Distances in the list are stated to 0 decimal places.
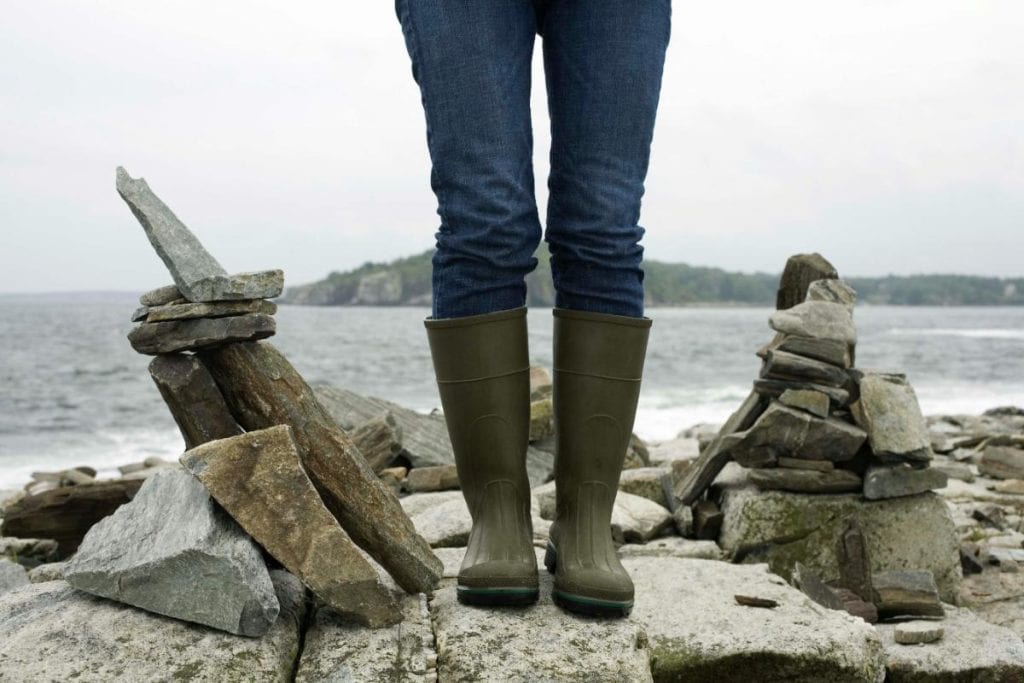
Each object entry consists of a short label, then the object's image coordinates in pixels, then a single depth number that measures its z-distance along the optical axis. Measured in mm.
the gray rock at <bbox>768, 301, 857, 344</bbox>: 4488
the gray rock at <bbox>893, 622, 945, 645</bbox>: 2988
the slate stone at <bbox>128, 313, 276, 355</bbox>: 2561
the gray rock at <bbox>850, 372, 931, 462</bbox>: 4148
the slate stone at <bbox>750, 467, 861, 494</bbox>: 4242
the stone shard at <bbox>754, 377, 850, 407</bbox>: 4375
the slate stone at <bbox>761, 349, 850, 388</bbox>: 4398
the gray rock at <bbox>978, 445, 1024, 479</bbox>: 6711
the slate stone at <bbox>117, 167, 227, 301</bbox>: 2609
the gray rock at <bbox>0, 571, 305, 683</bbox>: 2084
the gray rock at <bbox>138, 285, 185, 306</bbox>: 2650
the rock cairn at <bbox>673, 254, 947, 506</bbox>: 4211
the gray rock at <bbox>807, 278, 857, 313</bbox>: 4684
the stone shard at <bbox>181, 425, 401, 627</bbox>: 2332
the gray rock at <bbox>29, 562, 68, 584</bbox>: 3225
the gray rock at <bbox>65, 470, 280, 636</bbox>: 2230
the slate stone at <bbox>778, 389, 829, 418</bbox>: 4336
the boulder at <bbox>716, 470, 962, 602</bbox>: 4184
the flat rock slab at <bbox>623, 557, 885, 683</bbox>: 2510
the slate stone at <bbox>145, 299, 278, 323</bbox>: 2557
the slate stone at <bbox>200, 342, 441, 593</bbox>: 2562
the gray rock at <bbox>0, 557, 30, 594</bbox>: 3158
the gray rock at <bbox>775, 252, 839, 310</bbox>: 4873
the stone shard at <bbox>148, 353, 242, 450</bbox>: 2592
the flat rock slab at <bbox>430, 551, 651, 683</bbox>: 2223
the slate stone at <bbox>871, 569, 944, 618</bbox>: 3336
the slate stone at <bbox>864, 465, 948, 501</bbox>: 4199
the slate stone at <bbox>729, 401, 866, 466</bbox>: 4234
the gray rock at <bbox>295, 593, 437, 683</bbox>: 2182
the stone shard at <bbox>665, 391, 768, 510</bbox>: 4488
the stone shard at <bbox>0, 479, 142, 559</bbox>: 4219
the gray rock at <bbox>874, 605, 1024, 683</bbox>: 2807
